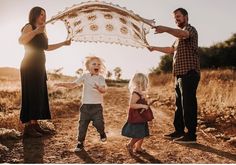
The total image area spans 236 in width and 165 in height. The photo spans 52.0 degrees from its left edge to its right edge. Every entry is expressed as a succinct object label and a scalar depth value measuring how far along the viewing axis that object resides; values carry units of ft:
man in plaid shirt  12.13
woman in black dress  12.18
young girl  10.52
